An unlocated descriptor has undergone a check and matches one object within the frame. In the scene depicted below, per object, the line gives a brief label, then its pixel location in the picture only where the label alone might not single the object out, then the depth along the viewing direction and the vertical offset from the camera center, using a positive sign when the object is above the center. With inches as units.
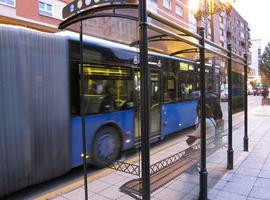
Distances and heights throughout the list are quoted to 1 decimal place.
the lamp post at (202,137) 161.5 -30.4
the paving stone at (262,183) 180.1 -65.1
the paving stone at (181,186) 179.3 -66.0
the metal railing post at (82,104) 152.4 -9.4
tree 1090.9 +96.2
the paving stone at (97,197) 172.2 -68.2
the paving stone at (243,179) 187.6 -65.0
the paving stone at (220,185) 179.8 -65.3
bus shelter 108.3 +25.6
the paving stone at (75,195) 172.1 -67.8
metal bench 143.4 -50.3
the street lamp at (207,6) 451.5 +136.0
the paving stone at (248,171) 204.2 -64.8
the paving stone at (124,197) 171.5 -68.2
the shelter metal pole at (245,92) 274.8 -6.4
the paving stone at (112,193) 175.0 -68.1
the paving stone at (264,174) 199.3 -64.8
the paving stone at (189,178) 196.1 -65.7
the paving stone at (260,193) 163.8 -65.3
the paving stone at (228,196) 162.2 -65.6
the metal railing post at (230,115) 216.8 -24.0
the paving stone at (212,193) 165.0 -65.7
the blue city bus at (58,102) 169.5 -9.7
